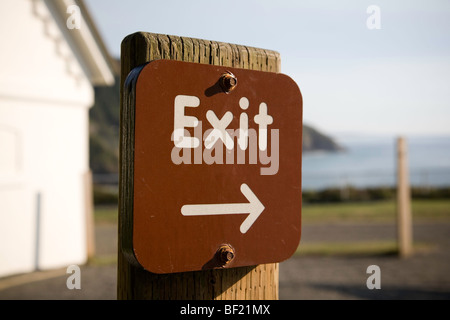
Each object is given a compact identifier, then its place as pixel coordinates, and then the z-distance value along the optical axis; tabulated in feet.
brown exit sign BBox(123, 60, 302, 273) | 4.29
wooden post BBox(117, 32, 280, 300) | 4.48
